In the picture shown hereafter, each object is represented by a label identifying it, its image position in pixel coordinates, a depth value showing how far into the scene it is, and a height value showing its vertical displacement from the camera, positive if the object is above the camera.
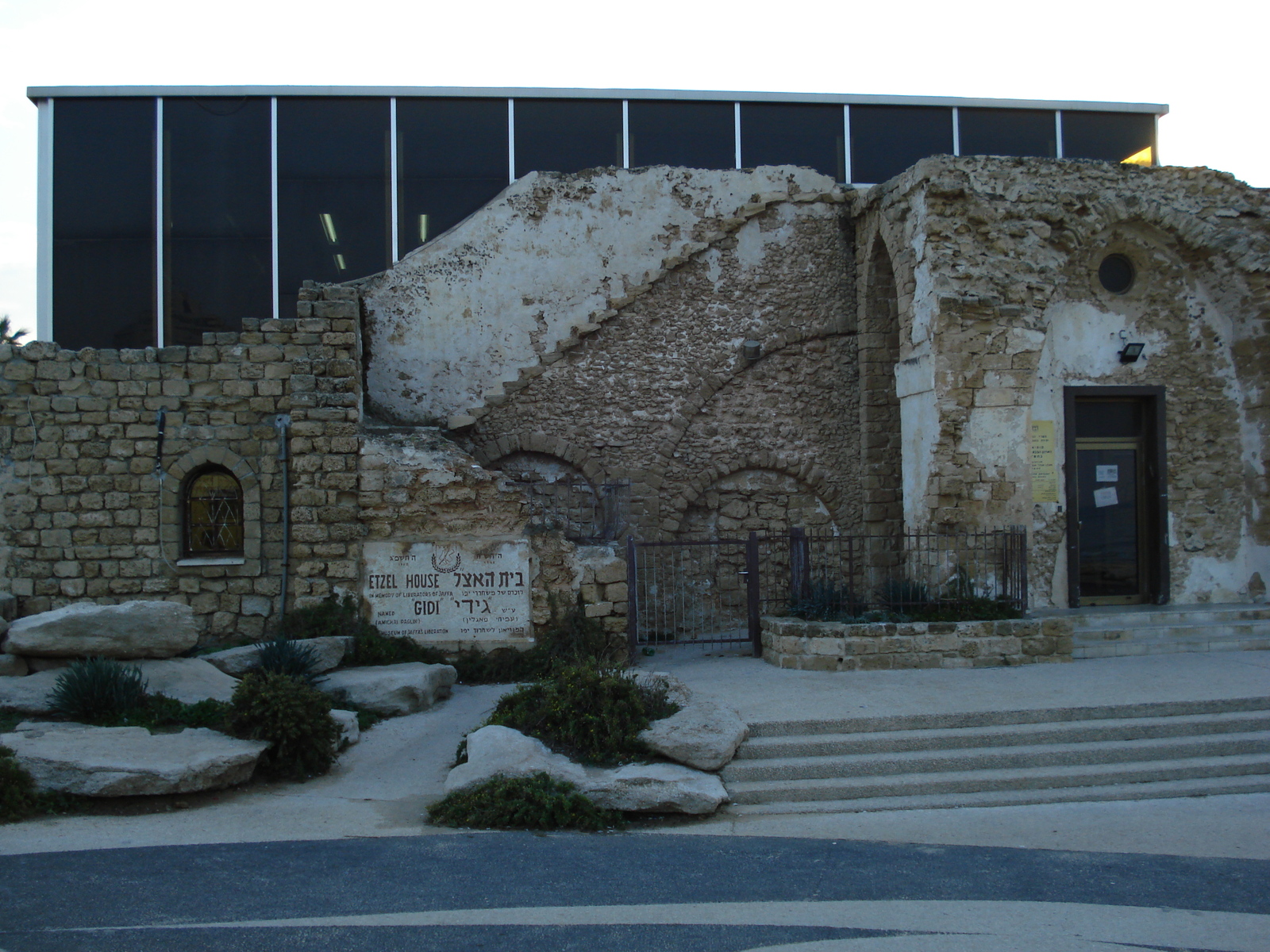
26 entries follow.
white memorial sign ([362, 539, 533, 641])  10.15 -0.83
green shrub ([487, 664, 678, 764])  6.80 -1.51
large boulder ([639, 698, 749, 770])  6.69 -1.62
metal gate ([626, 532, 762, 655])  12.19 -1.09
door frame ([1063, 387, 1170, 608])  11.36 +0.13
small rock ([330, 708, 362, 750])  7.50 -1.69
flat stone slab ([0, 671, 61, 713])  7.25 -1.35
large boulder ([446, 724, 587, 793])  6.35 -1.70
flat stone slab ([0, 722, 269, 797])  6.16 -1.61
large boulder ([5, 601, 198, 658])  7.76 -0.94
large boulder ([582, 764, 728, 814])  6.25 -1.86
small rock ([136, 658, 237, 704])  7.67 -1.35
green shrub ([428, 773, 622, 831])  6.04 -1.89
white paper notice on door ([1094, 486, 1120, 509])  11.62 +0.05
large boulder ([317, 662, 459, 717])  8.41 -1.56
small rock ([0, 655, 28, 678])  7.84 -1.22
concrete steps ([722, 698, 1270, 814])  6.59 -1.86
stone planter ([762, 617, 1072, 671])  9.35 -1.39
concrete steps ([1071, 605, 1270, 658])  10.18 -1.41
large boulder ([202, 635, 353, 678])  8.56 -1.29
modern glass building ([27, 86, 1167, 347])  19.47 +6.75
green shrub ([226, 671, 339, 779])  6.86 -1.49
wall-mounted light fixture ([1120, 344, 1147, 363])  11.51 +1.77
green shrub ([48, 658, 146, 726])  7.15 -1.32
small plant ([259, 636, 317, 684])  8.16 -1.25
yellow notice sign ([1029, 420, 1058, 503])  11.30 +0.46
